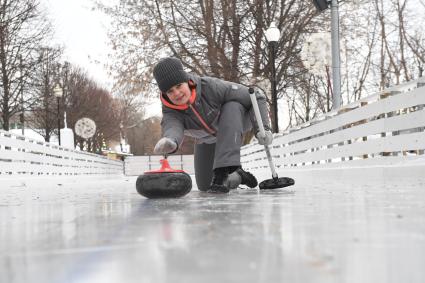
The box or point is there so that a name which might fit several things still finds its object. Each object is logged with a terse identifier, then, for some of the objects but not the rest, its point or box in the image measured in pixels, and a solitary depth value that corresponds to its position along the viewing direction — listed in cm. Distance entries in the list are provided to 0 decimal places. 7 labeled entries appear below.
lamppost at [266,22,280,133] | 1380
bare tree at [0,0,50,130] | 2286
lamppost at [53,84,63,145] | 2325
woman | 410
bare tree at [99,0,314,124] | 1838
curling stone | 381
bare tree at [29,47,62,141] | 2587
